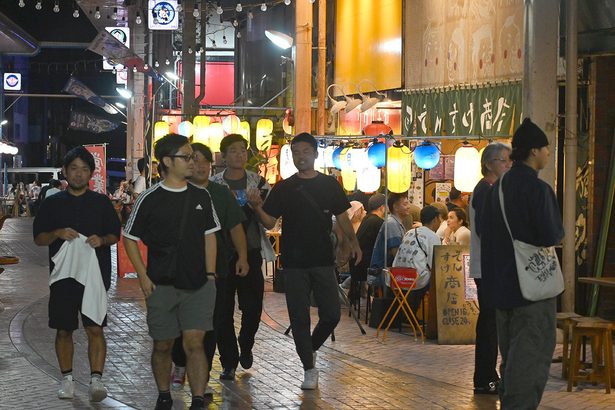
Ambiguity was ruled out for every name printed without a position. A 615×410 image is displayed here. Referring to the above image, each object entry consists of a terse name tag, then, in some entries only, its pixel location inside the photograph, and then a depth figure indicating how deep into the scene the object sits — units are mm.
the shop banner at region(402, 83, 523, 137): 16047
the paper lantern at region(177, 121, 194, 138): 29188
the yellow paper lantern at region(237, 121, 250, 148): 27875
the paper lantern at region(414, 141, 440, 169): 16906
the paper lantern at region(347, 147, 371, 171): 18844
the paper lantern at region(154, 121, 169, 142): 33188
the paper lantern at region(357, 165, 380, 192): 19016
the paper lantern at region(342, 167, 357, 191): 20120
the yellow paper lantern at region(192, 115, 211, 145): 28828
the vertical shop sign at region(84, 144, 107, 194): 39906
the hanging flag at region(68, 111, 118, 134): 58969
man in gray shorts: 8594
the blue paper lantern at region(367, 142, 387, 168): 17141
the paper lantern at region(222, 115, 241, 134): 27719
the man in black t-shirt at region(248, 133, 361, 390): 10477
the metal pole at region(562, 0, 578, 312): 13539
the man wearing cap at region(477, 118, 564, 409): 7770
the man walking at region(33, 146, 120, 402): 9828
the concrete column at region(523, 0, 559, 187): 13562
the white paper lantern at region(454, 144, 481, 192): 16125
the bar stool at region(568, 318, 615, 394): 10531
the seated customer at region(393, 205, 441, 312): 14008
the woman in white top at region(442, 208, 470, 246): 14945
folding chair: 13914
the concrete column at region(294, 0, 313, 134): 19500
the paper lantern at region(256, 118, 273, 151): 26683
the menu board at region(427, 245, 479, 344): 13570
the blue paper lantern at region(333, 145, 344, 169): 19922
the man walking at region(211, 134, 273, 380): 10836
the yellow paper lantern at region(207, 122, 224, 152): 28969
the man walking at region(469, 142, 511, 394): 9945
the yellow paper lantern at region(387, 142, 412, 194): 17156
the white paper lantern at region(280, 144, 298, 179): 22047
